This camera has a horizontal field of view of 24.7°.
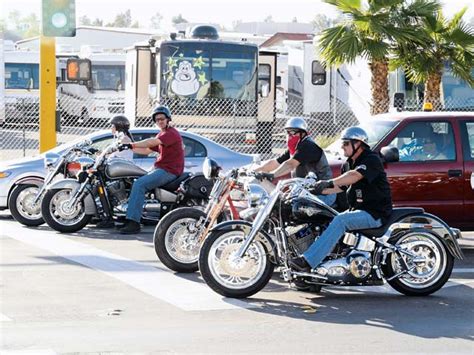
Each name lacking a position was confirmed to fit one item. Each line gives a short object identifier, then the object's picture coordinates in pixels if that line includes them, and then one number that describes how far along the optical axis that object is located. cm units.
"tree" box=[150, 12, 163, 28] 16175
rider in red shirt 1377
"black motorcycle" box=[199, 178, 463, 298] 1002
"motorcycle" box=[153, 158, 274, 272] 1139
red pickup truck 1342
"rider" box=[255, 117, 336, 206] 1123
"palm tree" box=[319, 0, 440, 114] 2234
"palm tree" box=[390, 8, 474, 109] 2261
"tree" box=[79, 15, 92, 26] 14285
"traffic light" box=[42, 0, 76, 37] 1830
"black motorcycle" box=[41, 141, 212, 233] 1455
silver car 1581
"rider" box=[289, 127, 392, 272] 1002
